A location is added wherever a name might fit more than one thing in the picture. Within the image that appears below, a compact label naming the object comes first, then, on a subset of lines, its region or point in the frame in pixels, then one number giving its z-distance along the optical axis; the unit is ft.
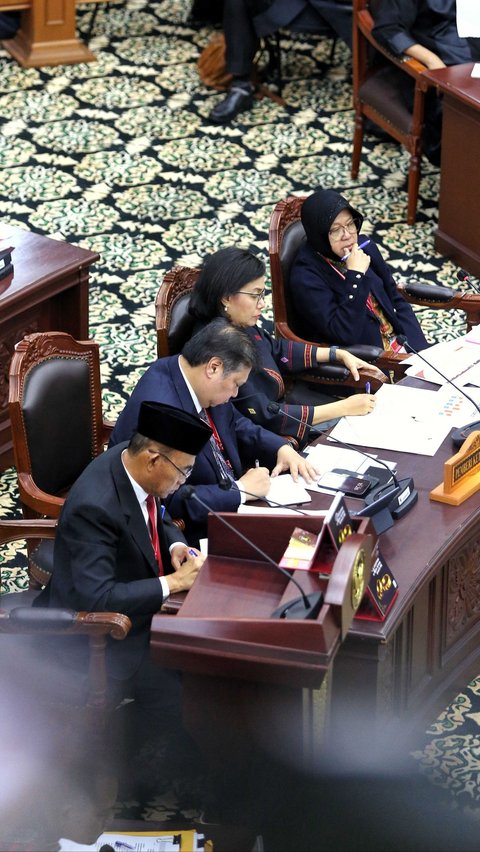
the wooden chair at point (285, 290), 29.12
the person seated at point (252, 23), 47.91
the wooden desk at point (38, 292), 29.22
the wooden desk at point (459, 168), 38.14
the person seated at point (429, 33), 41.14
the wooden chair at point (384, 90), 40.88
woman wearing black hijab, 28.50
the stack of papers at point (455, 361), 26.43
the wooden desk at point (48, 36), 52.08
